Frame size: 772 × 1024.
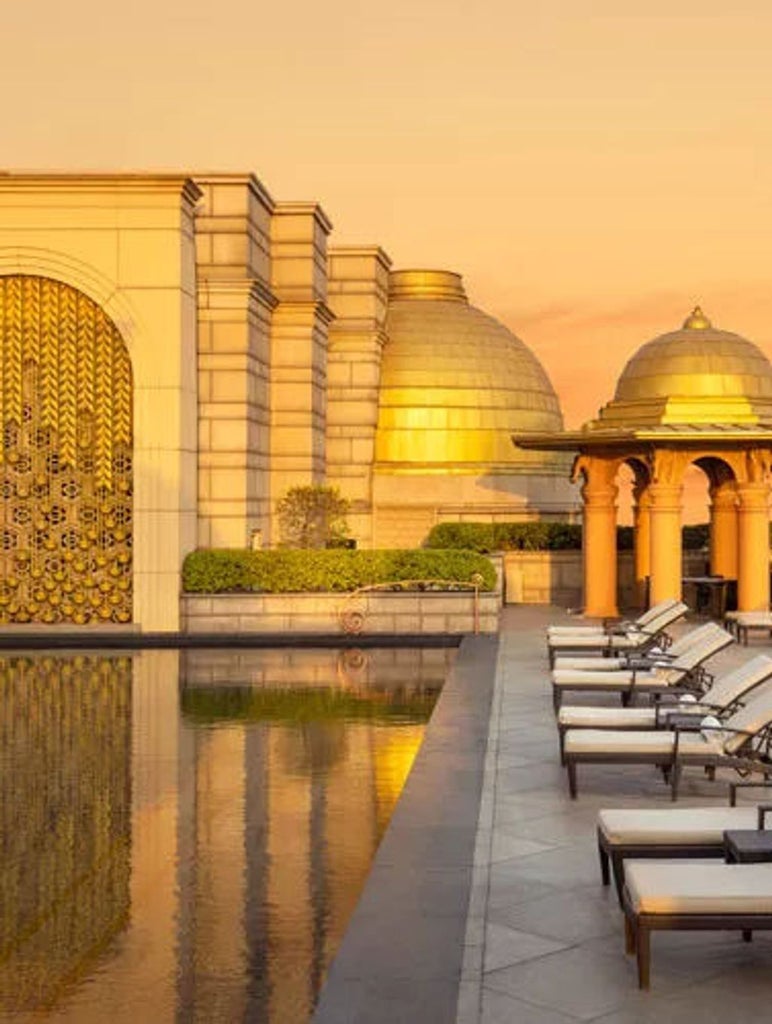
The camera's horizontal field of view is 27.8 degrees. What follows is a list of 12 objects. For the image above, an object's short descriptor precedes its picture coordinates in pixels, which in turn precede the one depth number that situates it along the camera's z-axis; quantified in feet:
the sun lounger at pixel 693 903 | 26.16
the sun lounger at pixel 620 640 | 72.33
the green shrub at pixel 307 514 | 122.62
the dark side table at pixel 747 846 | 28.94
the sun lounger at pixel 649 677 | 57.26
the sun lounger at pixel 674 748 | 41.04
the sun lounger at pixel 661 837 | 31.14
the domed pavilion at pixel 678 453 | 105.19
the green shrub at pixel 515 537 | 132.57
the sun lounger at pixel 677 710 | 45.65
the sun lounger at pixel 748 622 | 87.35
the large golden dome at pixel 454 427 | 177.88
